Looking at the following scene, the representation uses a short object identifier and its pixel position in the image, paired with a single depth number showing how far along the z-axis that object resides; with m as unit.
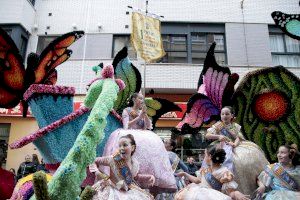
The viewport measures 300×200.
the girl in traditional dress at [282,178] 3.69
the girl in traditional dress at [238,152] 3.99
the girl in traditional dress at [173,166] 4.64
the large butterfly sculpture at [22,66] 4.55
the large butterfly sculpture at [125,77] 5.42
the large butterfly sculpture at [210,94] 5.69
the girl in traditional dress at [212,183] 3.02
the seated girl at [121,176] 3.26
